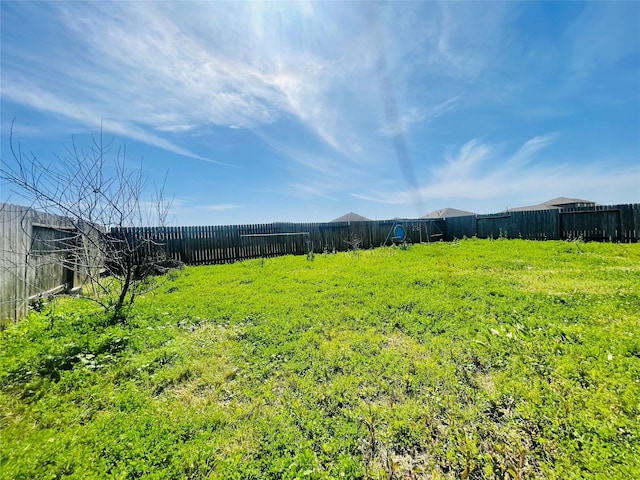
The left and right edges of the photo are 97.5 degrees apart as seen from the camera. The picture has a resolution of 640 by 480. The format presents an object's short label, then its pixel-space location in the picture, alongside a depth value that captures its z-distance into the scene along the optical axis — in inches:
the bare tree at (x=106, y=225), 158.2
